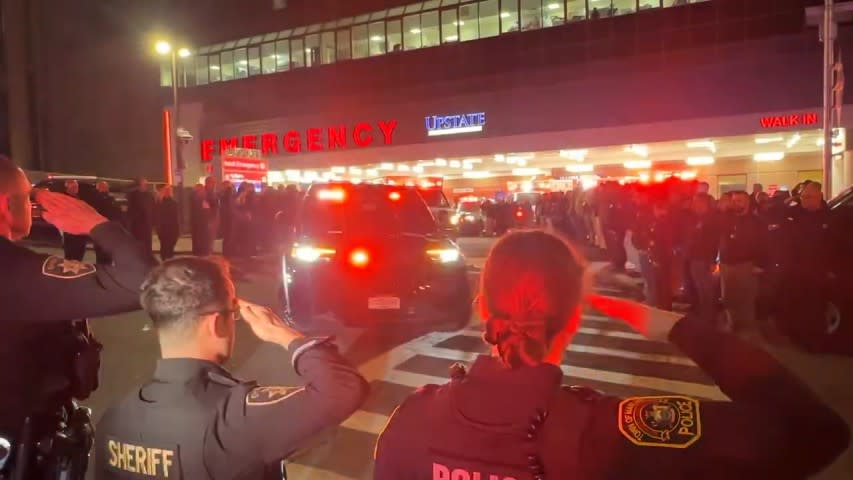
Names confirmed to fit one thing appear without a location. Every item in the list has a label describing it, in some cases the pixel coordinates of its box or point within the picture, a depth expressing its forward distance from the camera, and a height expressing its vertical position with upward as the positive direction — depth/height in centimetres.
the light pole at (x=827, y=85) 1511 +251
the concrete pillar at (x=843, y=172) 2321 +87
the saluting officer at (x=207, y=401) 185 -50
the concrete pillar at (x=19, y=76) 3822 +814
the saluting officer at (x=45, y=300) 227 -25
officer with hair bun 145 -46
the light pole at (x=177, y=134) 2373 +288
